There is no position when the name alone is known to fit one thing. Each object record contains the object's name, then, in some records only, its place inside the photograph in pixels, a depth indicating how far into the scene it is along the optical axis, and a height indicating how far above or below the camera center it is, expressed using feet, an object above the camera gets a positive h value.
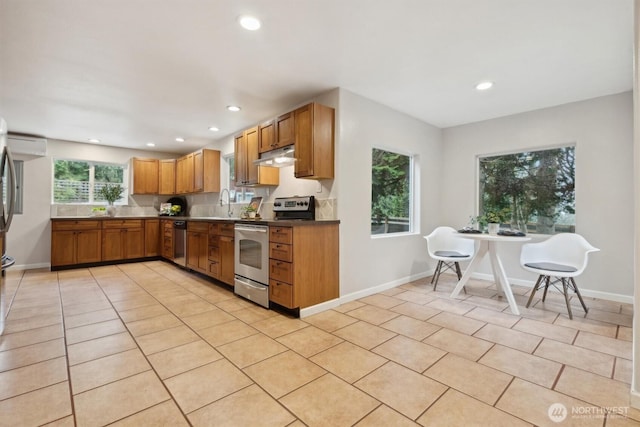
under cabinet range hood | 11.22 +2.18
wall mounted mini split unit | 16.02 +3.72
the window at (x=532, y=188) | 12.29 +1.16
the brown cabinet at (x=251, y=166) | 13.44 +2.21
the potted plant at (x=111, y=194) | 18.93 +1.14
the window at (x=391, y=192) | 12.79 +0.98
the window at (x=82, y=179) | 18.17 +2.14
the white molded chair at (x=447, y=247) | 12.29 -1.59
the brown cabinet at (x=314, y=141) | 10.26 +2.57
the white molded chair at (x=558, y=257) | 9.57 -1.64
